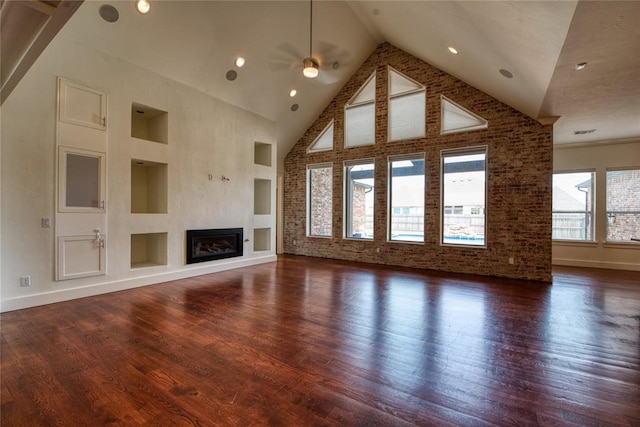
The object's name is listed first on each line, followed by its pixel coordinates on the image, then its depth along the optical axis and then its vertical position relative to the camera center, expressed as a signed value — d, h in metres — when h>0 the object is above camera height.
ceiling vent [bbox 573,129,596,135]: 5.83 +1.73
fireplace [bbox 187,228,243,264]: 5.52 -0.65
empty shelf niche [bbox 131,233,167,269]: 5.22 -0.69
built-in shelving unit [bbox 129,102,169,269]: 4.86 +0.52
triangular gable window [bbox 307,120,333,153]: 7.89 +2.04
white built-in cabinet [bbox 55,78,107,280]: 3.89 +0.44
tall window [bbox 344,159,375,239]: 7.27 +0.42
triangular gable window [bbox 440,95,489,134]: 5.94 +2.04
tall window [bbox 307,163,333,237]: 7.91 +0.41
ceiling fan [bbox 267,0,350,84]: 5.35 +3.37
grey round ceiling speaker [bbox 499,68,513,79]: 4.27 +2.16
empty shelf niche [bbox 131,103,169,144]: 5.13 +1.67
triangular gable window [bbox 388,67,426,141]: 6.56 +2.52
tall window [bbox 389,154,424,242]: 6.58 +0.39
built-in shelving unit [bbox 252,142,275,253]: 7.22 +0.41
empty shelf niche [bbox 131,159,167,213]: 5.20 +0.49
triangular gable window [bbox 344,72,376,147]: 7.23 +2.54
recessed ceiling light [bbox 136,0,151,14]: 3.91 +2.87
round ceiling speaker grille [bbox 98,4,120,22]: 3.81 +2.72
